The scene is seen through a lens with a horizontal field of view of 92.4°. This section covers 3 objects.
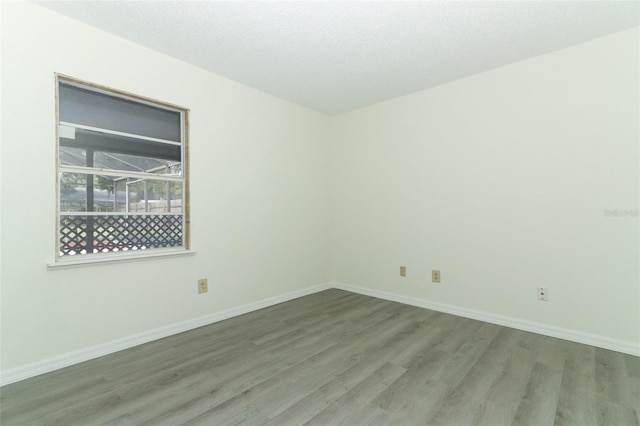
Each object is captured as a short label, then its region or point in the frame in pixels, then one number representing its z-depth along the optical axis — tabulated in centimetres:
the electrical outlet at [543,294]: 256
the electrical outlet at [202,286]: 278
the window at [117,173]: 215
